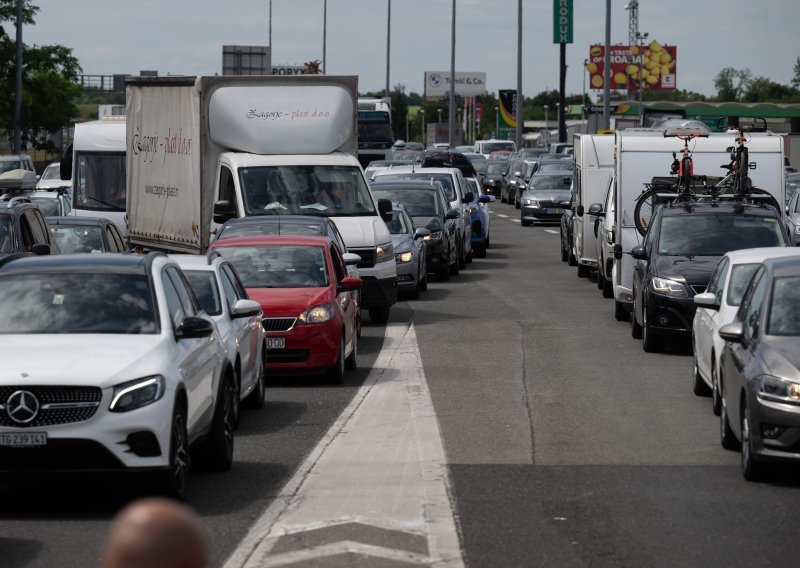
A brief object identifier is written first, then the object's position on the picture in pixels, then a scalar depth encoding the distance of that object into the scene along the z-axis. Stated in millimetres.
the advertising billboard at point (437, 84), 192875
